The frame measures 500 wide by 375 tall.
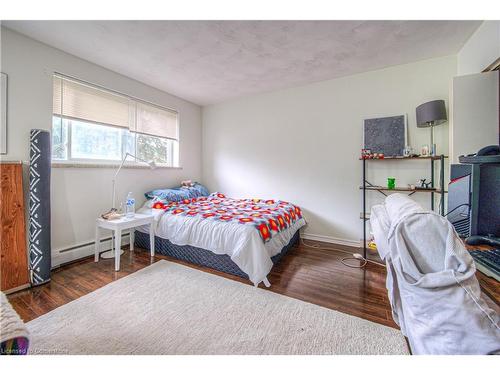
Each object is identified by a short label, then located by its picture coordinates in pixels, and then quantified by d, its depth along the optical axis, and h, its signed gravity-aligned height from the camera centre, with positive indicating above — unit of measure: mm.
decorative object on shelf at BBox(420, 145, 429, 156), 2608 +452
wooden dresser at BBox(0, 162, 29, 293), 1895 -432
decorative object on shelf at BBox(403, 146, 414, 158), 2648 +448
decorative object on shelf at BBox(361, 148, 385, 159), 2736 +422
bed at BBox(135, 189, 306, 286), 2061 -534
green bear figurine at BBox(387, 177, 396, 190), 2688 +52
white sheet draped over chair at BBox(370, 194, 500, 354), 669 -361
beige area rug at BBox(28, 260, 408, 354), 1318 -989
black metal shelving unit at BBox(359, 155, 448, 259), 2412 +5
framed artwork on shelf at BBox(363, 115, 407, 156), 2824 +714
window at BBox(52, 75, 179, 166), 2486 +827
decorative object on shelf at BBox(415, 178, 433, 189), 2646 +42
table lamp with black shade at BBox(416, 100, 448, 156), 2354 +840
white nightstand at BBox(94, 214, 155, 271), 2328 -470
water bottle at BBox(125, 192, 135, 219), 2746 -267
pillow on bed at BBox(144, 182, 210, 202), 3188 -125
